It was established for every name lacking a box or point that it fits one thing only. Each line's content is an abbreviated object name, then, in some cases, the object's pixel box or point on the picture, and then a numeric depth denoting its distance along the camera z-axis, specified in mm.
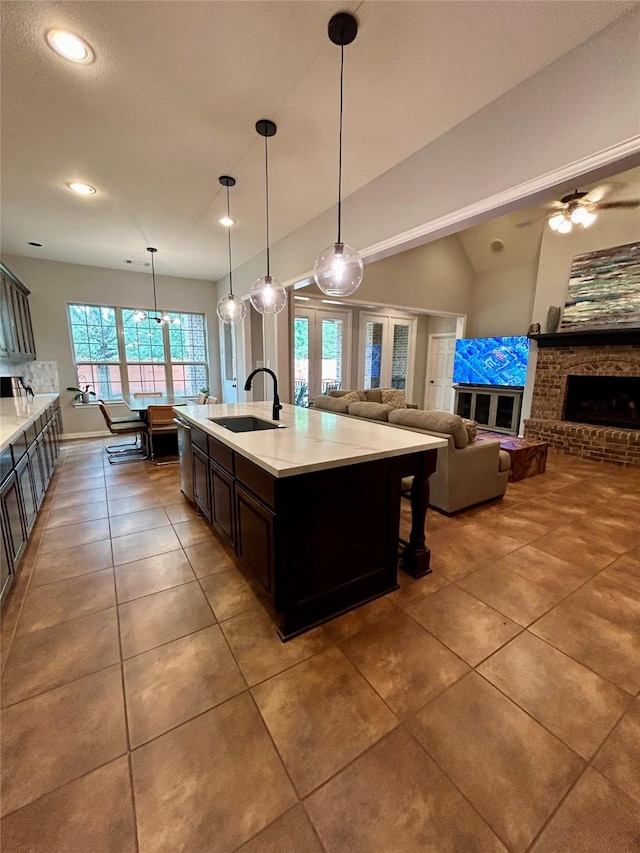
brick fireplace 4586
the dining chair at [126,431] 4582
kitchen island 1605
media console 6457
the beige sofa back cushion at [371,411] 3518
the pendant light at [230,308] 3674
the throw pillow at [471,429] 3029
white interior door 8047
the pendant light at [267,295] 2945
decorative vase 5313
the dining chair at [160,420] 4293
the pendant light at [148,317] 5044
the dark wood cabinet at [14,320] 3955
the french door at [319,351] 6555
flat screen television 6273
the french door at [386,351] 7363
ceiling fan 3875
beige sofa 2887
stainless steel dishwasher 2969
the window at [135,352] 5992
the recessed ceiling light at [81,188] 3117
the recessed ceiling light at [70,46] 1687
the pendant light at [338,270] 2145
